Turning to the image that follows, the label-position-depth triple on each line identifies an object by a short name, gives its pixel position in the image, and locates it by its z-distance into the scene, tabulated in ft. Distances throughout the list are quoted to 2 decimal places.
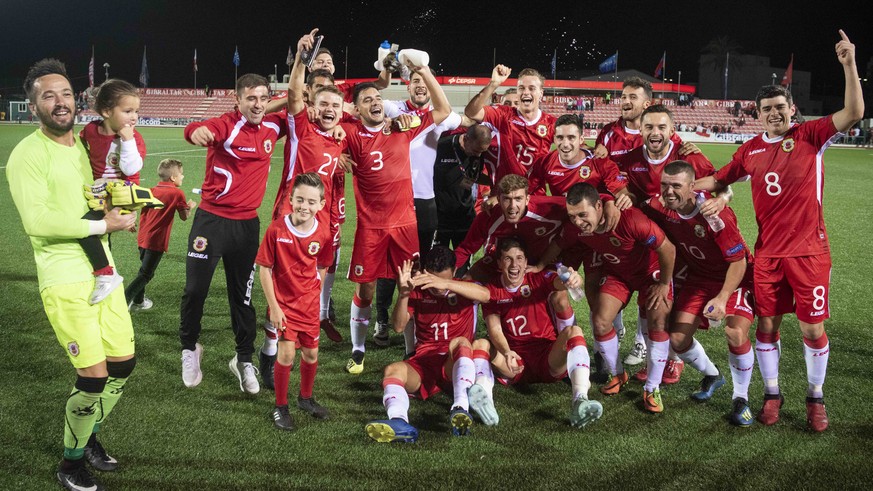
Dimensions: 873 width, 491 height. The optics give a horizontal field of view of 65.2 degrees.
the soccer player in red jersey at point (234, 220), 17.79
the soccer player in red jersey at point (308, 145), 18.70
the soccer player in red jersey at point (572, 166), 19.39
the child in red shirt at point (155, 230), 24.41
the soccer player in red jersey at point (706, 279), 16.71
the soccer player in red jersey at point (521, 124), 21.29
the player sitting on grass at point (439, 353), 15.51
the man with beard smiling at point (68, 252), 11.78
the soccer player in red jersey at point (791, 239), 16.30
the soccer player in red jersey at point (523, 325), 17.83
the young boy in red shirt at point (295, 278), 15.84
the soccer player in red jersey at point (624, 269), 17.34
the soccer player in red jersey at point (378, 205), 20.48
